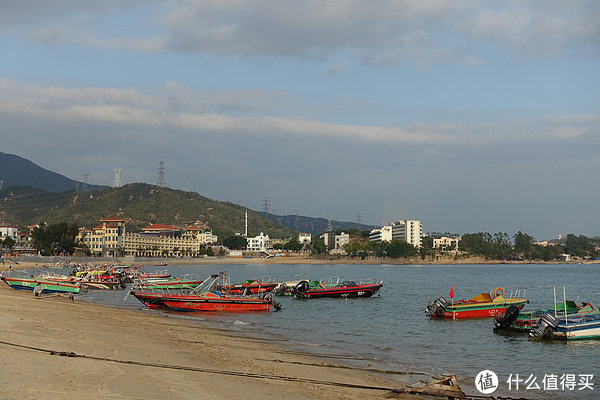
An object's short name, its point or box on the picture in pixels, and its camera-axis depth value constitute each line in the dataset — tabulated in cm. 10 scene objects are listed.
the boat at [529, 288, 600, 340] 2566
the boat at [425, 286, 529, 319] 3509
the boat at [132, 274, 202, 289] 5784
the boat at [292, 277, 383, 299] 5184
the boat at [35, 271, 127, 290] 4746
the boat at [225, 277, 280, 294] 4687
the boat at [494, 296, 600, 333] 2872
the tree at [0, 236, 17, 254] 14800
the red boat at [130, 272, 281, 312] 3688
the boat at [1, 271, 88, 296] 4225
